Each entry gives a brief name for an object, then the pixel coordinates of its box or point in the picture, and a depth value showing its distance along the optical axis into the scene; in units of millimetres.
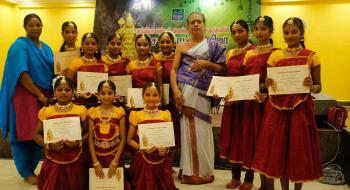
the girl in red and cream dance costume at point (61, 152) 2385
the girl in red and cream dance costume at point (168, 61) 3080
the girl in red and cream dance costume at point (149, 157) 2482
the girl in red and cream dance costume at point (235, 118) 2762
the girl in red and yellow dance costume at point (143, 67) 2889
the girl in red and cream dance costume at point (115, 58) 2863
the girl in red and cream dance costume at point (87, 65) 2750
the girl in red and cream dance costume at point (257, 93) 2525
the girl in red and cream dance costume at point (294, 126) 2268
